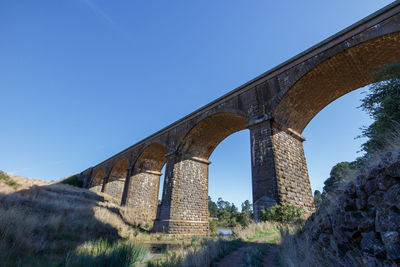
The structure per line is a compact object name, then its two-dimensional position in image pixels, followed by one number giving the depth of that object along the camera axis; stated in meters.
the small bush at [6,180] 12.18
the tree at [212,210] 65.24
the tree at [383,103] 5.19
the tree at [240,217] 47.64
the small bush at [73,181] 32.56
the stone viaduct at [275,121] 7.84
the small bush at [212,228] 15.88
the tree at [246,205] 79.56
